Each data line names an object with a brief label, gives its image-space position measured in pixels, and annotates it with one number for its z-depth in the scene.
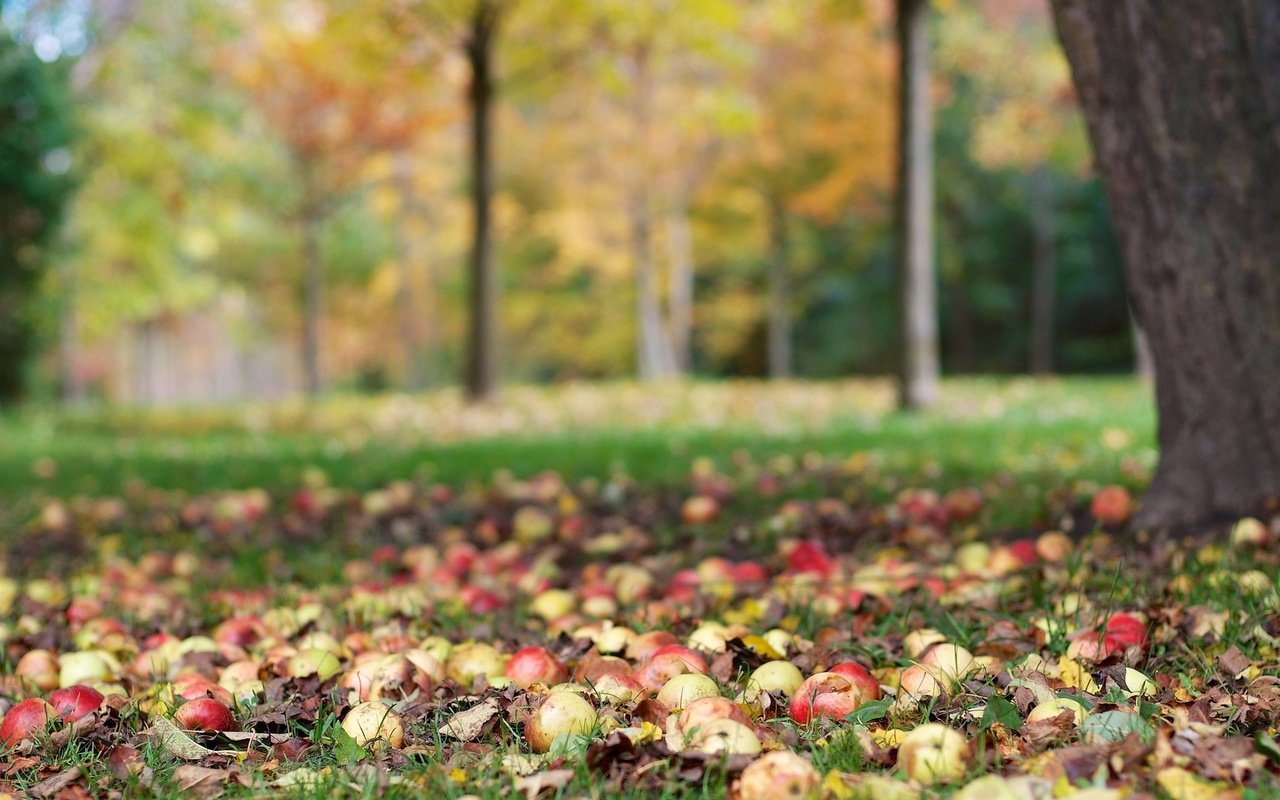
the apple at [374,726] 3.31
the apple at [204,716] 3.39
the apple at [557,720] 3.28
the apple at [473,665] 3.54
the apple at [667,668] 3.44
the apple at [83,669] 3.63
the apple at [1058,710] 3.26
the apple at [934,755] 3.15
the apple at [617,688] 3.38
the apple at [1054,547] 4.06
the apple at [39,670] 3.65
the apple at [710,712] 3.26
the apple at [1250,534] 3.95
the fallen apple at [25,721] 3.37
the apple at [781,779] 3.10
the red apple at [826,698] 3.33
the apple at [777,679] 3.41
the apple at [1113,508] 4.30
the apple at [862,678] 3.38
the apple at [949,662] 3.42
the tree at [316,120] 20.14
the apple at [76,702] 3.42
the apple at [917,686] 3.36
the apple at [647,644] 3.54
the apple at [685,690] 3.36
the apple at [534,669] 3.49
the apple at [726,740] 3.19
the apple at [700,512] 5.00
